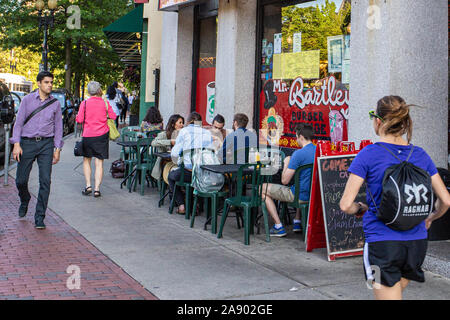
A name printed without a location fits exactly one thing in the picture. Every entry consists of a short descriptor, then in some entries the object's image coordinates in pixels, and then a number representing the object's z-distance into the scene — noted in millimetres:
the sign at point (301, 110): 8641
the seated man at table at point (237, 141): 7980
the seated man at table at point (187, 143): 7562
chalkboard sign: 5777
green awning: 16969
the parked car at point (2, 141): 13336
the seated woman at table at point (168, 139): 8808
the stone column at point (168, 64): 13398
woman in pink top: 9078
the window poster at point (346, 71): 8383
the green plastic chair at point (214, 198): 6848
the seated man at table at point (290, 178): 6453
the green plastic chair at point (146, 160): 9213
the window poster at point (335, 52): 8594
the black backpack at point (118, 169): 11250
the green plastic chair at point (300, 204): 6340
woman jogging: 3080
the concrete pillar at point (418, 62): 6816
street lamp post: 23578
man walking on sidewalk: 6906
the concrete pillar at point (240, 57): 10695
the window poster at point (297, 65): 9195
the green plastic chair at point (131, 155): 10055
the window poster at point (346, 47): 8391
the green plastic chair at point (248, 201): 6332
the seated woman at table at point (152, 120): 10758
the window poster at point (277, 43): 10125
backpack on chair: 7039
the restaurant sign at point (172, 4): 11633
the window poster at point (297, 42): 9592
